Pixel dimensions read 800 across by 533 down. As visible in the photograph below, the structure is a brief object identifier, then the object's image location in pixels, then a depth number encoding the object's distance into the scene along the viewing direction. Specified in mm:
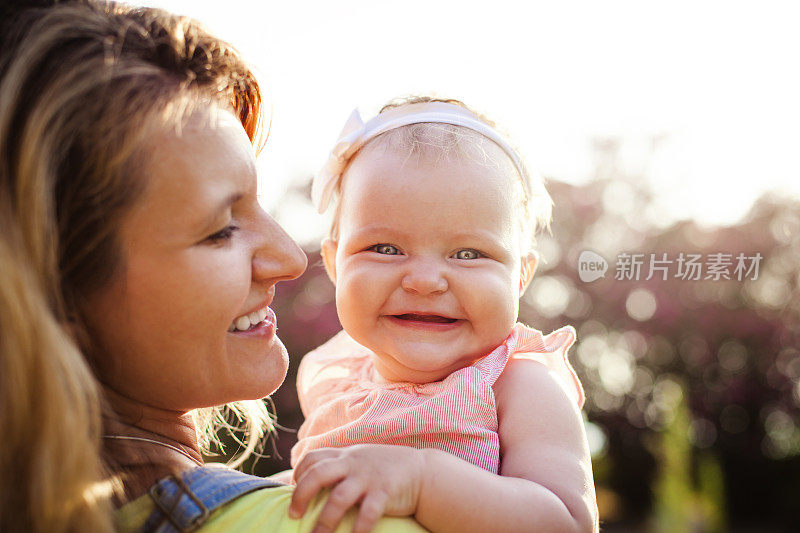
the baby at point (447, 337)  568
